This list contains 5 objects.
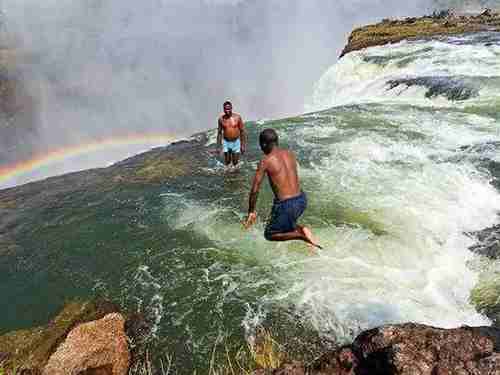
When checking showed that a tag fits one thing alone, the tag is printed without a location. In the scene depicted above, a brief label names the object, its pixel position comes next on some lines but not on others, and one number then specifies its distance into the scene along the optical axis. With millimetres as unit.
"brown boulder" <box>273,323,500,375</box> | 2756
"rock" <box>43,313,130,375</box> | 4953
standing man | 10320
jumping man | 4512
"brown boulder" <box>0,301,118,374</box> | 5223
